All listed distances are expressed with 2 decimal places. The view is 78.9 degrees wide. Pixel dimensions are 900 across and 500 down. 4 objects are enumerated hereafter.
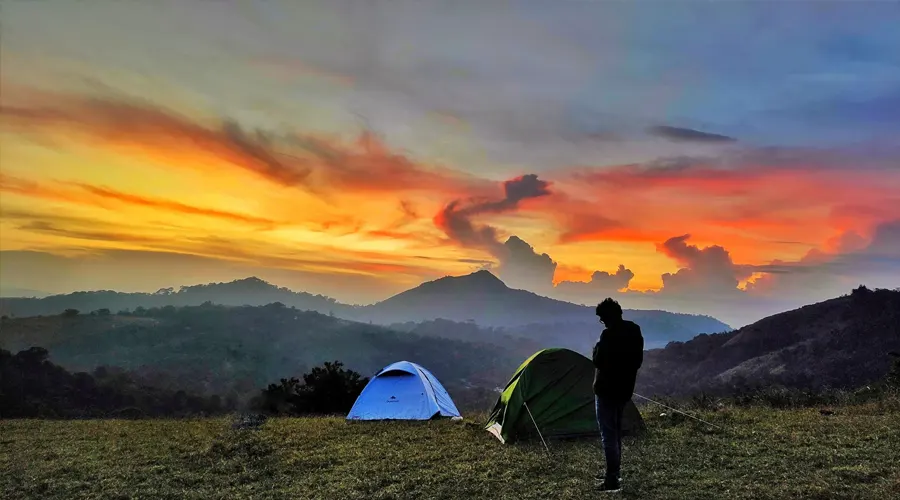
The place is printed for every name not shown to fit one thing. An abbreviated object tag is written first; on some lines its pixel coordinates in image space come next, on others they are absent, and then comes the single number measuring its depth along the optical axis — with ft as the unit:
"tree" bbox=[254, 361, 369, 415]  75.82
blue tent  52.37
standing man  28.30
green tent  39.93
